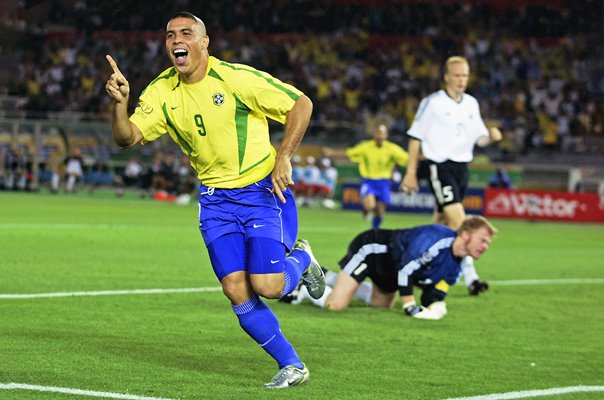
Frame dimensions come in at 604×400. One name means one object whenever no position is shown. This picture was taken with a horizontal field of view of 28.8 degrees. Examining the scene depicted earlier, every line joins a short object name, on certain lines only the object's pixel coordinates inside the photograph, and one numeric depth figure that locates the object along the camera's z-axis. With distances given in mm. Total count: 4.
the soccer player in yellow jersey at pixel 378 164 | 24875
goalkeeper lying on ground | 10570
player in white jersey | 13328
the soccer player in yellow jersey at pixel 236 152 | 7188
